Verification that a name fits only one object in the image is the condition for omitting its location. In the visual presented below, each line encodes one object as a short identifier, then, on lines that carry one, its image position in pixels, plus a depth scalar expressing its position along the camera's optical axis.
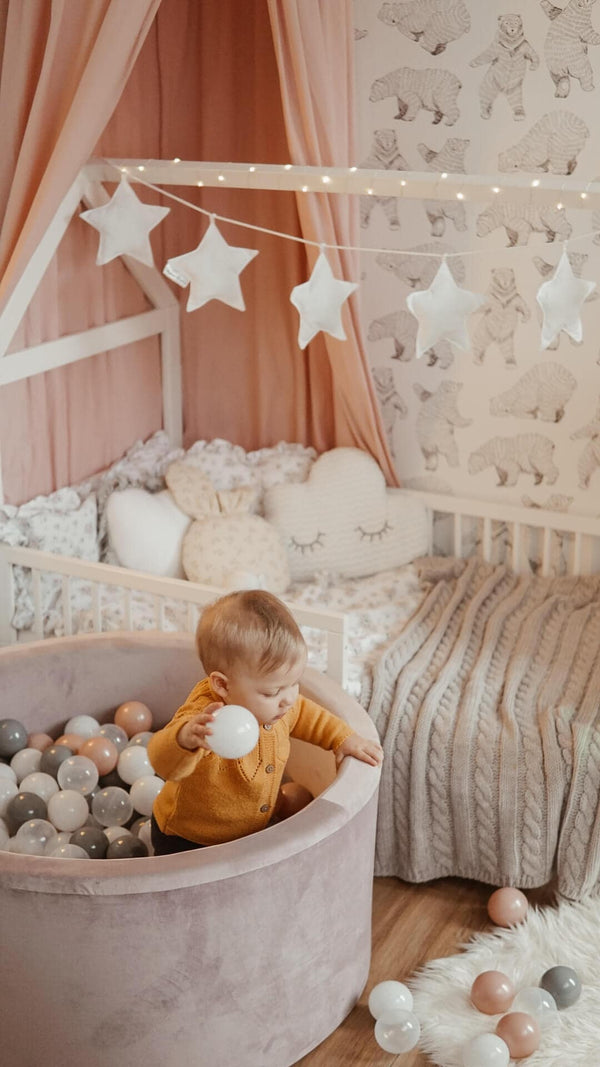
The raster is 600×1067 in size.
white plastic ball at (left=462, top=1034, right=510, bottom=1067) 1.94
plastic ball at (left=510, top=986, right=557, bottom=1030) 2.07
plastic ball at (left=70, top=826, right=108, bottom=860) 2.21
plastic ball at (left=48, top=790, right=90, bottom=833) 2.30
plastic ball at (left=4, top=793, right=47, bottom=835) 2.28
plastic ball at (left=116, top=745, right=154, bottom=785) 2.44
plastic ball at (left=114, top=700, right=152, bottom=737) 2.57
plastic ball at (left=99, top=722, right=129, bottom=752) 2.51
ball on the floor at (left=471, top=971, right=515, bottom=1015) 2.09
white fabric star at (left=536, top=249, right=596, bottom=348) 2.46
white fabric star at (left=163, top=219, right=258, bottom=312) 2.78
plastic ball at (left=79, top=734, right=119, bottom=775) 2.44
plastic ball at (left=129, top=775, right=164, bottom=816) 2.38
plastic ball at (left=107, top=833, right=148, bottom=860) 2.20
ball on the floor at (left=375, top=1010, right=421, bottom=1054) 2.01
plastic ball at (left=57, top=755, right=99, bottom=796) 2.36
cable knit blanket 2.39
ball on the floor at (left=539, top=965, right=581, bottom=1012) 2.11
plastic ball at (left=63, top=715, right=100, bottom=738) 2.54
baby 1.89
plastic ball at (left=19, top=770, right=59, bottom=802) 2.36
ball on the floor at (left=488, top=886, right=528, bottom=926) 2.36
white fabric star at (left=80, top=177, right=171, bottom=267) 2.82
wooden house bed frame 2.43
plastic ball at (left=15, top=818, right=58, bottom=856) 2.18
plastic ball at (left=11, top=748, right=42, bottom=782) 2.44
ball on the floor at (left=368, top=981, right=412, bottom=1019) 2.06
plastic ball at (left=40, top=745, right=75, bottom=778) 2.42
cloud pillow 3.13
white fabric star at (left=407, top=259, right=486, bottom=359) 2.57
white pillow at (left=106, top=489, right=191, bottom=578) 2.94
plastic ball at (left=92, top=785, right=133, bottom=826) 2.33
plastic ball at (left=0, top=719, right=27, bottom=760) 2.44
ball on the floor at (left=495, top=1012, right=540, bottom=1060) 1.99
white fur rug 2.03
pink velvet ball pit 1.79
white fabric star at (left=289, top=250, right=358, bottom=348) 2.70
